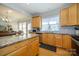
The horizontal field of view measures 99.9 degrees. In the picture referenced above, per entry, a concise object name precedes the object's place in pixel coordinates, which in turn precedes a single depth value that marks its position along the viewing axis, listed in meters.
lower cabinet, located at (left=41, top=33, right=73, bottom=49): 2.45
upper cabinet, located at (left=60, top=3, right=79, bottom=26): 2.27
